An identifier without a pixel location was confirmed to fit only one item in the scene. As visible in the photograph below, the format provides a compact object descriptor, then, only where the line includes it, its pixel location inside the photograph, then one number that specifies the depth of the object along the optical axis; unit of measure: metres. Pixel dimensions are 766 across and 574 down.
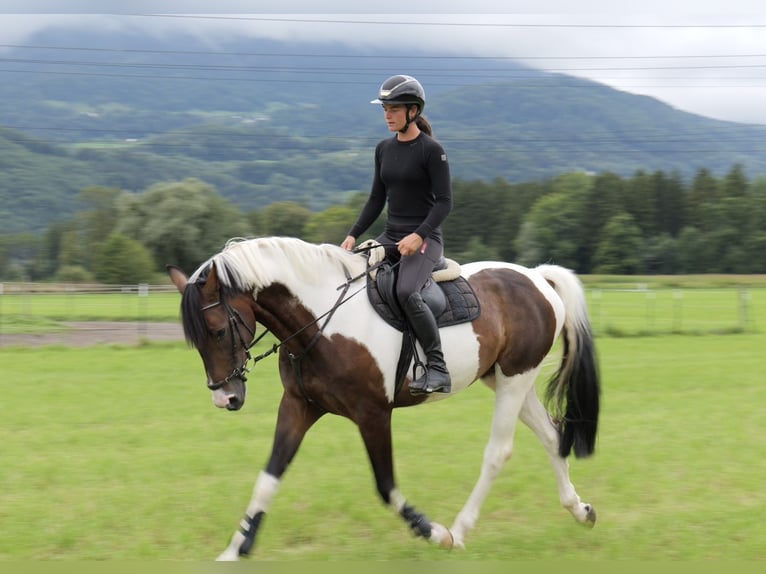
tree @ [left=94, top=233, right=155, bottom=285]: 56.28
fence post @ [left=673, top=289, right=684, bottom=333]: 25.06
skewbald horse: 5.32
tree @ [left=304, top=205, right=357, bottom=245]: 65.94
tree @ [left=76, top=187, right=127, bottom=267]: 72.69
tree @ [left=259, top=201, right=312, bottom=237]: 76.88
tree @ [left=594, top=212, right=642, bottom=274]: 74.00
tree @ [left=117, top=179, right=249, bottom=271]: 62.56
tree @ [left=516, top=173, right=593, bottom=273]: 74.56
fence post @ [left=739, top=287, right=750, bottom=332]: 25.23
